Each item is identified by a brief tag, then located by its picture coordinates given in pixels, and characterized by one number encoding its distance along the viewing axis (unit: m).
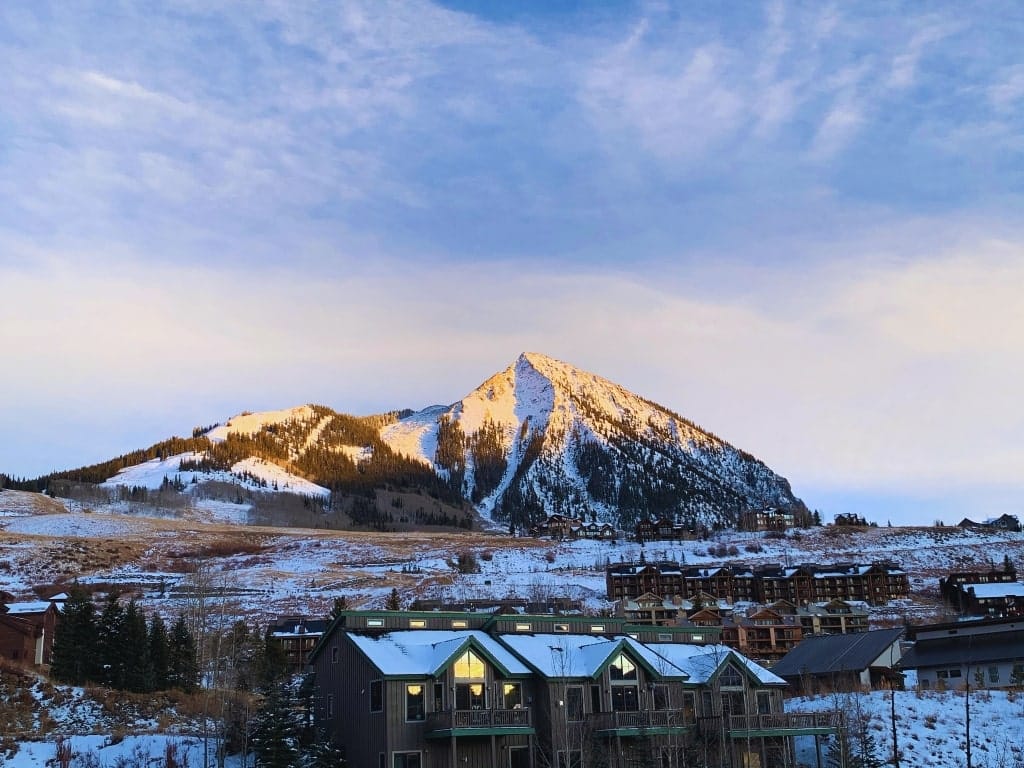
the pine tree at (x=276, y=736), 42.28
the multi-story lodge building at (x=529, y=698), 43.97
